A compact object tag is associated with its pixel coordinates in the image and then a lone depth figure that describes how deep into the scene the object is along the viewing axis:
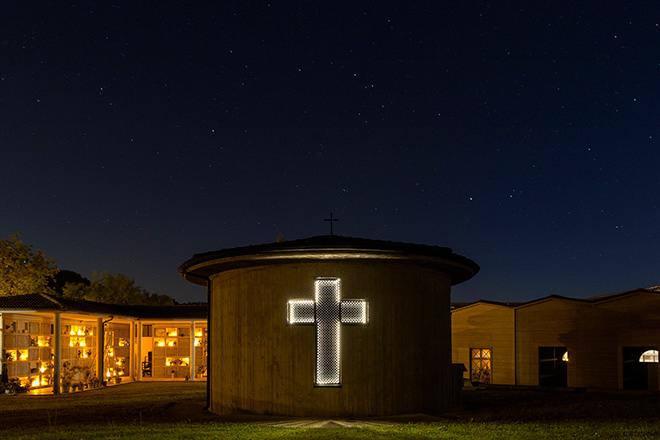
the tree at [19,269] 43.38
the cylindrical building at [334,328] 15.18
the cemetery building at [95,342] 25.83
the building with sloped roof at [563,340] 27.94
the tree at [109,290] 67.62
